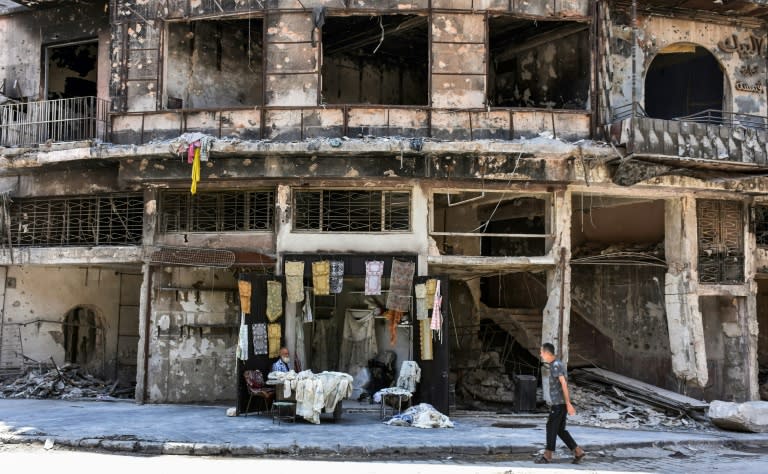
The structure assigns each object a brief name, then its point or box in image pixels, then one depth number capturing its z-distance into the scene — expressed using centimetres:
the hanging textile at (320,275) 1590
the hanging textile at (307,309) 1619
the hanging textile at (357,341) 1759
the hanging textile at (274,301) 1554
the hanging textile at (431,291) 1546
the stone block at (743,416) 1446
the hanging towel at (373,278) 1588
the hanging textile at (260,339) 1517
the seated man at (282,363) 1480
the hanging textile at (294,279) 1589
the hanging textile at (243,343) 1467
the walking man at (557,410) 1063
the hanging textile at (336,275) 1595
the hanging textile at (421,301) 1539
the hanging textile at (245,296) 1519
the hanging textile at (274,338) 1546
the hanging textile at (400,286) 1570
